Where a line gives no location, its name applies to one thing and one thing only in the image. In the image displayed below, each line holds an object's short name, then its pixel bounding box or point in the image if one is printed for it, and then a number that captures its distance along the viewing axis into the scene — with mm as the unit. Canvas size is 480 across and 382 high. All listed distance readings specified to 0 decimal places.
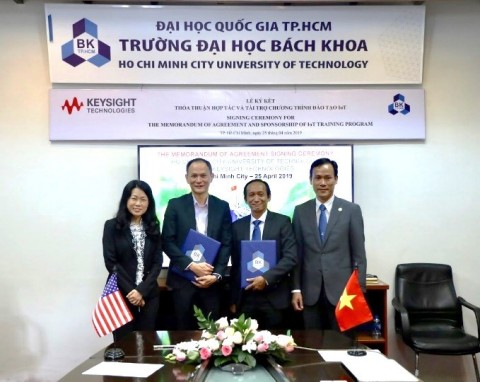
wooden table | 1773
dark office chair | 3769
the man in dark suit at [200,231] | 3238
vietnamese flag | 2734
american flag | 2799
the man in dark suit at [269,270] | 3184
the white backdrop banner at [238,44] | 4051
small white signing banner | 4074
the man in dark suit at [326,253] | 3225
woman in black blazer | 3092
